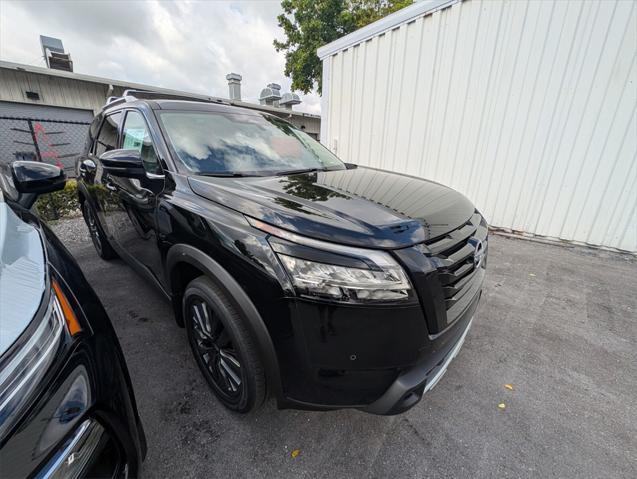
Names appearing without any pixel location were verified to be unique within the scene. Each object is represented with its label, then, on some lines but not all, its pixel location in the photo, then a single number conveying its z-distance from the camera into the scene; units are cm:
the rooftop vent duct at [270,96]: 1476
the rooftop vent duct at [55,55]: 934
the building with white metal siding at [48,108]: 776
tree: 1462
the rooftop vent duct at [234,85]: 1389
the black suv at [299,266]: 112
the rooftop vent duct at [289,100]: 1440
